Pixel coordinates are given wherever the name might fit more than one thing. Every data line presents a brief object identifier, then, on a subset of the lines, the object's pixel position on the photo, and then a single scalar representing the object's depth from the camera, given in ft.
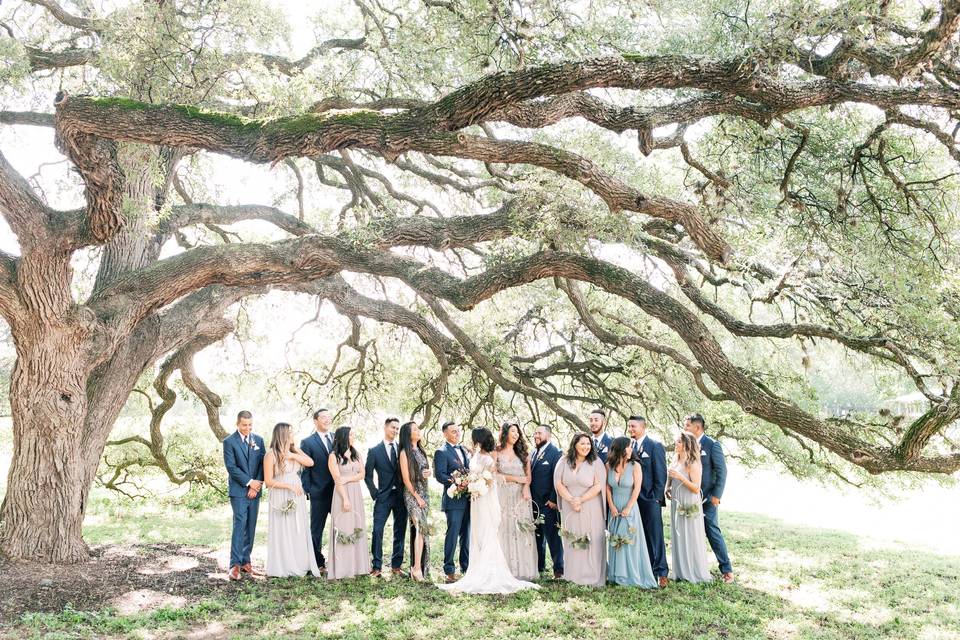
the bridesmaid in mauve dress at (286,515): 25.71
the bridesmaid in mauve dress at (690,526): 26.14
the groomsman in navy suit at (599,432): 27.93
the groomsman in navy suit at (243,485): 25.40
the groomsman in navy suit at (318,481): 27.02
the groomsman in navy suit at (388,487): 26.76
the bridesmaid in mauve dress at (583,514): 25.49
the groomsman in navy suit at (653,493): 25.89
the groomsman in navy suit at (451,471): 26.32
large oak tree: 18.81
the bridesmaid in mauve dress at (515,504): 26.11
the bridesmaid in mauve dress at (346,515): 25.89
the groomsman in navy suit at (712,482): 26.48
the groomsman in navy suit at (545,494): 27.07
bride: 23.98
